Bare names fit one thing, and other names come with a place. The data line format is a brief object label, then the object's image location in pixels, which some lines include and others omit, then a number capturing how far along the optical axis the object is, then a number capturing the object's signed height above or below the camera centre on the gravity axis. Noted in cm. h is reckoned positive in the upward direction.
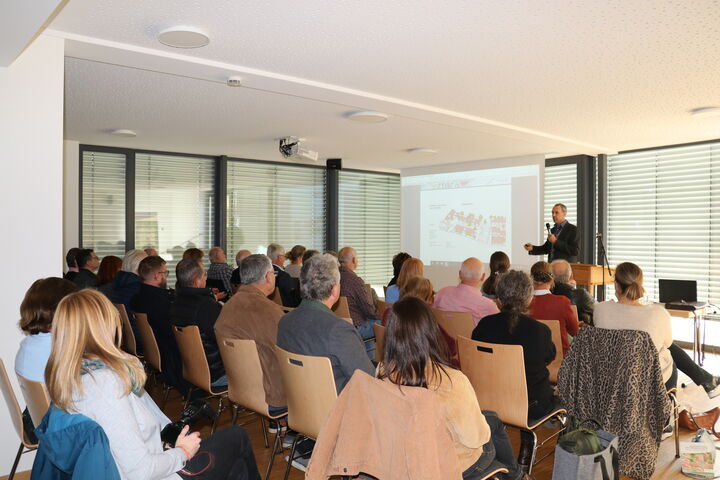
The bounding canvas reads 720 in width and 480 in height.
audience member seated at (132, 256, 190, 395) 396 -56
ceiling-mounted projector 722 +116
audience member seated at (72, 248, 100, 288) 531 -31
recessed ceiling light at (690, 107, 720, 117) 550 +128
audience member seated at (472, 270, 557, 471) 302 -53
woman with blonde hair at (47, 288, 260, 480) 171 -47
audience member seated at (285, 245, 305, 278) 672 -29
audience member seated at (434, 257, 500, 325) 424 -46
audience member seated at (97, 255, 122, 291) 509 -31
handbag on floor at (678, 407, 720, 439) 404 -133
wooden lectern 691 -44
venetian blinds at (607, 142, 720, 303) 730 +35
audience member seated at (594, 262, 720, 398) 342 -48
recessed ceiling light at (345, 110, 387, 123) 566 +126
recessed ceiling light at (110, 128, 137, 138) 677 +130
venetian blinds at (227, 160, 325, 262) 916 +55
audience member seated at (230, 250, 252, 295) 634 -48
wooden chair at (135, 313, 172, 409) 401 -78
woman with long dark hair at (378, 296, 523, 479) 204 -50
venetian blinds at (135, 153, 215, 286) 832 +51
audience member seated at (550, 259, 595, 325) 498 -52
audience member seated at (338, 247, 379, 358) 505 -62
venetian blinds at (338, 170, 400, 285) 1070 +36
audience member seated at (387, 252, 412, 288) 617 -26
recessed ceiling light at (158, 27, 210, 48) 343 +127
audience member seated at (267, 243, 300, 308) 580 -53
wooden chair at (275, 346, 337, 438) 257 -73
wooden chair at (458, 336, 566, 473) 290 -77
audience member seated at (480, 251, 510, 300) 533 -25
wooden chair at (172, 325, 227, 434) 345 -79
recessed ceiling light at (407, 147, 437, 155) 820 +131
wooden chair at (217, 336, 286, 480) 304 -78
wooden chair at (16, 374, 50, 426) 239 -70
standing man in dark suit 712 -3
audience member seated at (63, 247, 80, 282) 597 -25
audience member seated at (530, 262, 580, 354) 396 -51
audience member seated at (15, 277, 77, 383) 251 -39
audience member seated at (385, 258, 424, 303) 484 -29
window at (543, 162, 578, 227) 880 +82
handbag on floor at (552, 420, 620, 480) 263 -104
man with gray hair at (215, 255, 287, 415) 318 -54
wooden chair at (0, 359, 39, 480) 254 -79
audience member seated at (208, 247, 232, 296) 656 -46
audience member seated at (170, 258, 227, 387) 375 -50
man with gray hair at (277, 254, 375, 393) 265 -45
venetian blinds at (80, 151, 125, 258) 784 +49
